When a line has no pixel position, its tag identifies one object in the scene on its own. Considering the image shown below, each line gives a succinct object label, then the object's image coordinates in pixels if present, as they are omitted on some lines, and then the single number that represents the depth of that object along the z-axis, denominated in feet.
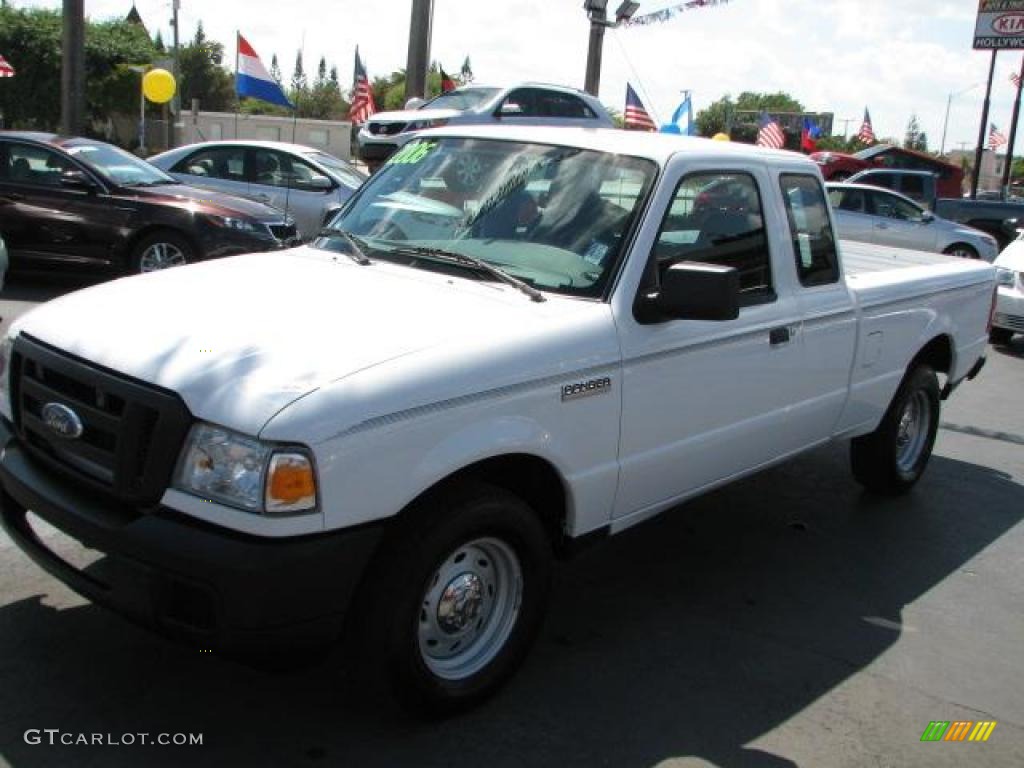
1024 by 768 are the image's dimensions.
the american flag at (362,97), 78.07
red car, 89.92
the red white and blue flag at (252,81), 58.54
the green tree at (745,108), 218.59
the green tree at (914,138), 332.96
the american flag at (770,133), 80.53
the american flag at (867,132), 127.34
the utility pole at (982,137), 111.69
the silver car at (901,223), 55.67
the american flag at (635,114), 67.51
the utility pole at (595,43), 59.16
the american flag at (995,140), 148.66
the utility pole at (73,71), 57.11
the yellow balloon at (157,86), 79.66
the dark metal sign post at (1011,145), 107.14
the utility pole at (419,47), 56.85
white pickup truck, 9.14
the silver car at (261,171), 41.78
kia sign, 99.96
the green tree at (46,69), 152.56
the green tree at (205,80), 285.43
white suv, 47.52
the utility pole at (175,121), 127.35
